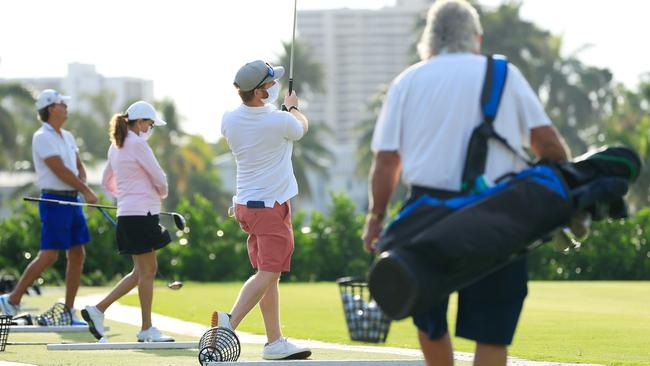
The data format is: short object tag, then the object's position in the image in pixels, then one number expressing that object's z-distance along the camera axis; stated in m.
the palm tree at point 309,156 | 88.94
